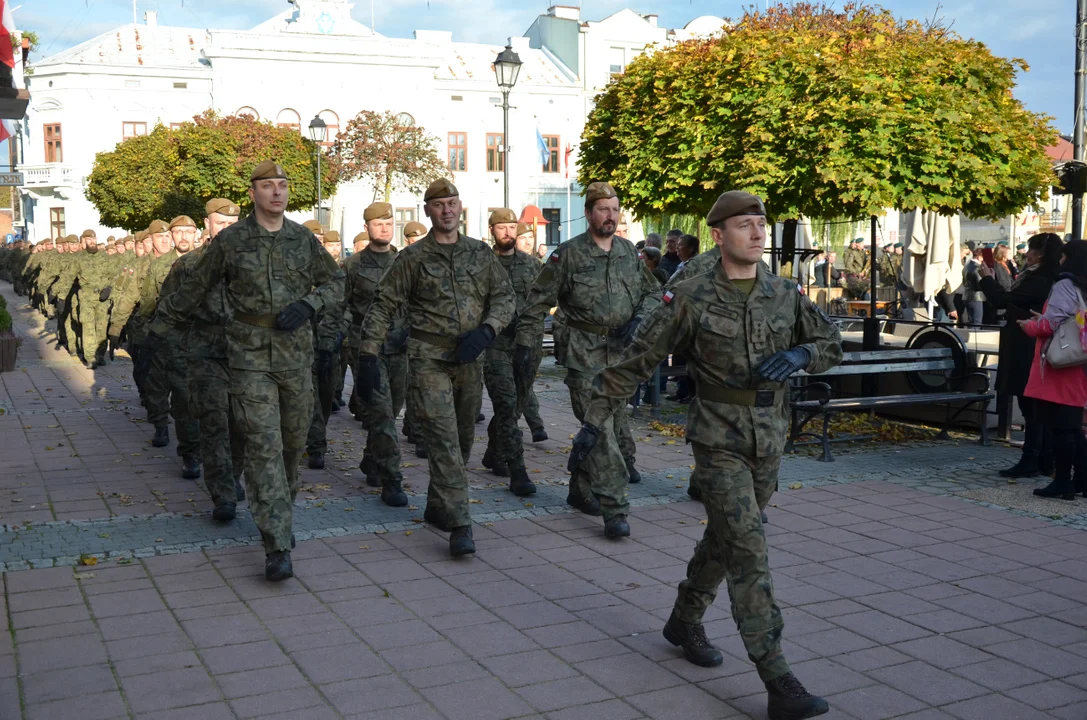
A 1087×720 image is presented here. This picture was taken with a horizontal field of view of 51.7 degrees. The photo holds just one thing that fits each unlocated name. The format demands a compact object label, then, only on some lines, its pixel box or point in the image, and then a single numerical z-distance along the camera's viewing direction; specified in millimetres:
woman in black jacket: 8375
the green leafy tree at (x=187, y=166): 41594
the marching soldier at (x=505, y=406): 7934
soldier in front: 4203
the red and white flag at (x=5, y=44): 6618
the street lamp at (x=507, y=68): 19453
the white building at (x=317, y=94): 51875
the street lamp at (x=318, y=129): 33531
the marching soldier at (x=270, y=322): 5953
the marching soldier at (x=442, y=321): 6434
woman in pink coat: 7645
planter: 16141
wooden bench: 9164
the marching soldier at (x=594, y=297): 6992
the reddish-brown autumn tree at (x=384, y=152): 47812
